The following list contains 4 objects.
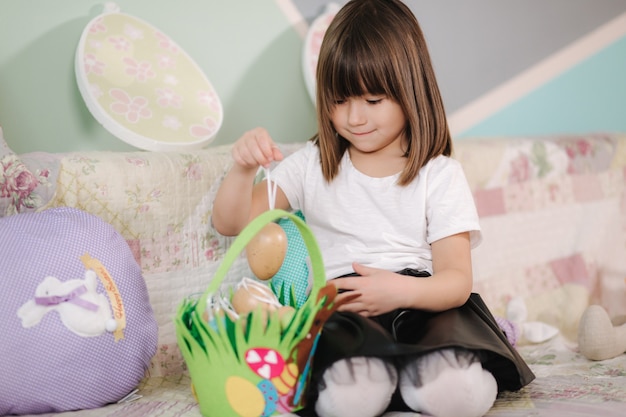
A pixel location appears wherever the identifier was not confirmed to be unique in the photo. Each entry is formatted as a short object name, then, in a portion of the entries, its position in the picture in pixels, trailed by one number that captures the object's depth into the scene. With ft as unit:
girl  3.31
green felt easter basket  3.07
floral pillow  3.92
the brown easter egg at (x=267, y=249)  3.42
